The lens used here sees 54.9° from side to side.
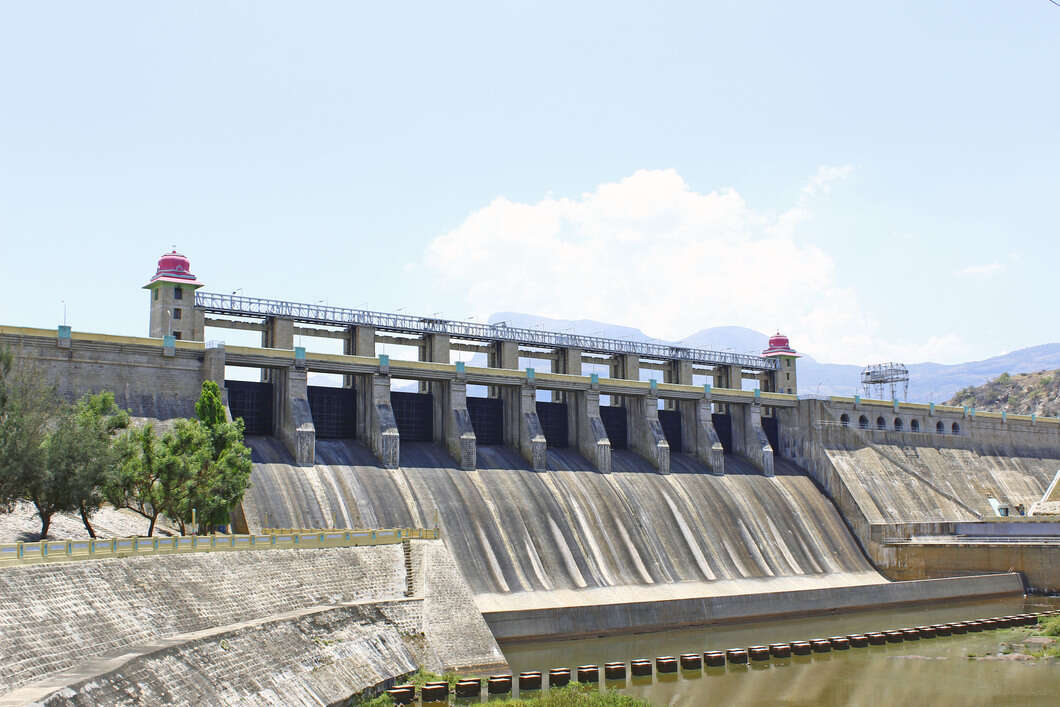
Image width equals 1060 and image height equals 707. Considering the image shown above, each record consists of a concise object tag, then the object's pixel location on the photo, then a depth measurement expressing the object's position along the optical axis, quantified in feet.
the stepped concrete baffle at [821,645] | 179.73
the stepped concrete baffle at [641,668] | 159.43
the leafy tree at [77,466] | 136.15
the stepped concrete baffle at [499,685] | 139.13
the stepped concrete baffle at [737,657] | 170.71
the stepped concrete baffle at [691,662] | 165.17
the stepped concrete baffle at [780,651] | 174.50
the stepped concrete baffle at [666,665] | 163.22
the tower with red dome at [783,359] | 349.41
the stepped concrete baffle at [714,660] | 167.53
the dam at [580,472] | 196.03
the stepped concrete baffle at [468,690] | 136.67
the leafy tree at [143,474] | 148.15
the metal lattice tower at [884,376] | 392.88
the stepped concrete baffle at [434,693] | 133.69
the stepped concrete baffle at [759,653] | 172.35
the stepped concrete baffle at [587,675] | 150.51
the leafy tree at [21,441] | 131.13
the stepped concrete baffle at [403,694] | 131.54
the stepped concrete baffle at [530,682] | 144.87
